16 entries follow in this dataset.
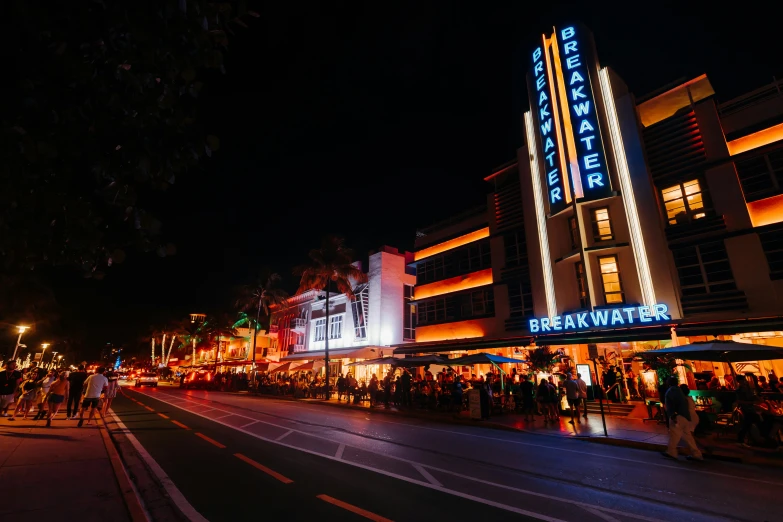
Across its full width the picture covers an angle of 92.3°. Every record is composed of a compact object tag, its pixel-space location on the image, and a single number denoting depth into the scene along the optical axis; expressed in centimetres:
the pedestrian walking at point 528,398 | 1638
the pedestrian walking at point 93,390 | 1257
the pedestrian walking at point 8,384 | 1259
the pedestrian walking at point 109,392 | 1562
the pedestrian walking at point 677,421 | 930
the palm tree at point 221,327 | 5498
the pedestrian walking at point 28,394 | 1412
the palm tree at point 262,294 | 4534
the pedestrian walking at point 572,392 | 1546
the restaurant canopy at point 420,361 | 2109
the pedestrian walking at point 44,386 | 1635
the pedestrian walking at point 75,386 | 1385
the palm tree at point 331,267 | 3422
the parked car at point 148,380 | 4316
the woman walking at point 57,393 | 1273
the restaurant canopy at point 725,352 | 1166
